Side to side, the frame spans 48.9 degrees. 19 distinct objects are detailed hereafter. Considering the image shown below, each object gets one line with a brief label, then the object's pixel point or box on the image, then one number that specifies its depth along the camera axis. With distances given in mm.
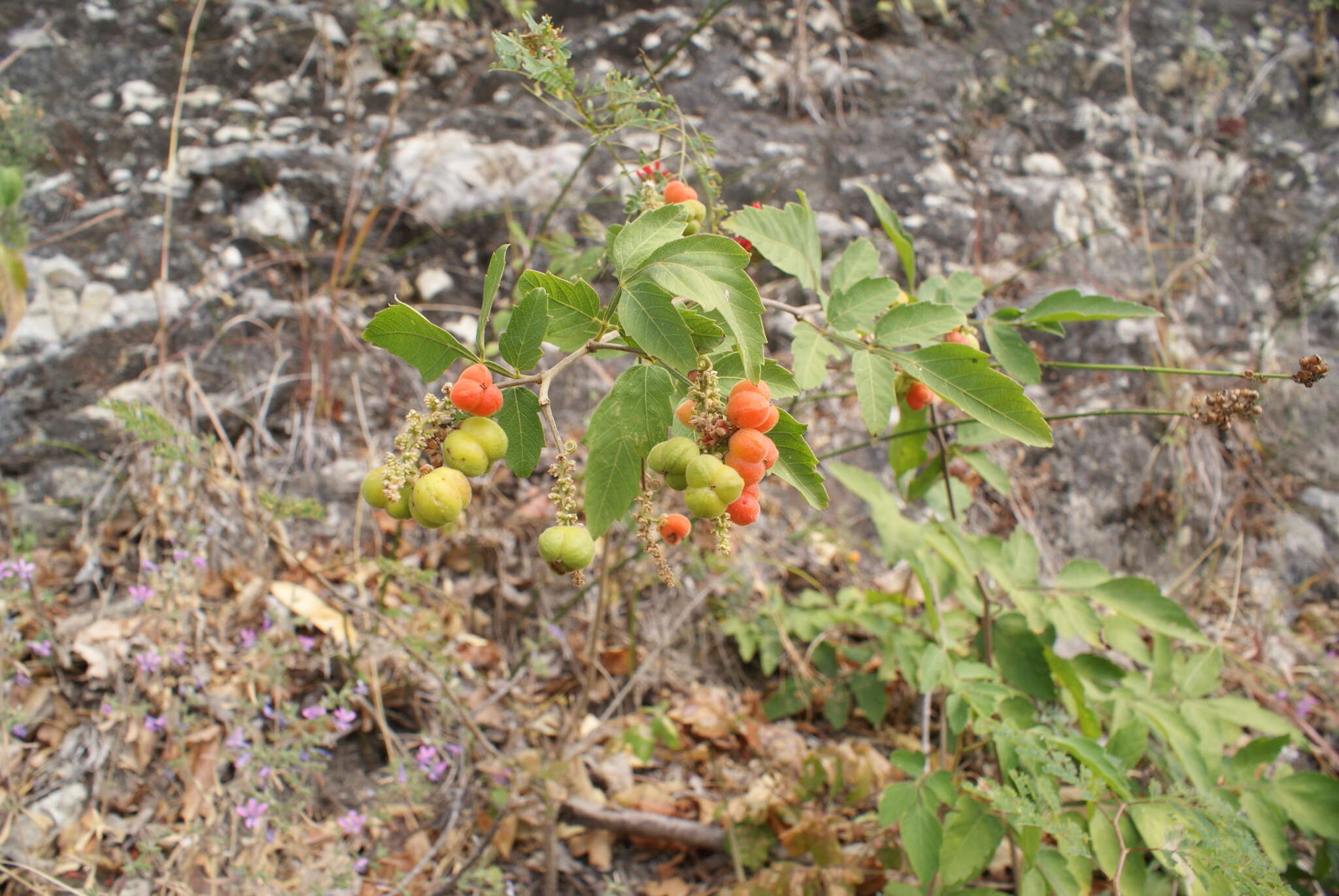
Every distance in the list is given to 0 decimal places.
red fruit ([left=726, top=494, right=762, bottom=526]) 464
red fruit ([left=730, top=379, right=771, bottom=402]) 448
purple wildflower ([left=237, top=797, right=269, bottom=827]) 660
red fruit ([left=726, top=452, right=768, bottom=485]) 449
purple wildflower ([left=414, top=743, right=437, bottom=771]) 735
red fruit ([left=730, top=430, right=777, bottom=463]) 443
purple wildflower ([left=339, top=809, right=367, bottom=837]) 677
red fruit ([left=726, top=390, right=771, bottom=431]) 442
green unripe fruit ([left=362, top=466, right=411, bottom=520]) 448
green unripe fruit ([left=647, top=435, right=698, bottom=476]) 448
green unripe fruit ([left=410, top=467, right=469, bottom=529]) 435
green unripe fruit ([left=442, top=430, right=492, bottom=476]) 442
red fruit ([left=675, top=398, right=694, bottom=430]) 466
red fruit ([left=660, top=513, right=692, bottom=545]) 482
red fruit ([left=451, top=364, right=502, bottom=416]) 446
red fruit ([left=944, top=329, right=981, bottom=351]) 565
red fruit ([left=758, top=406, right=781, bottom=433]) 449
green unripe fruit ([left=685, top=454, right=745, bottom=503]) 438
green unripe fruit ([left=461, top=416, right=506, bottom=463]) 449
